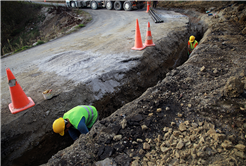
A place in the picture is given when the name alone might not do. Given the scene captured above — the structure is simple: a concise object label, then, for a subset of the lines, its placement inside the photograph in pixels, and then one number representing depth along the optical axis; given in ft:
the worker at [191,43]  19.02
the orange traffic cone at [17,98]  9.29
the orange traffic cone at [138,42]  14.68
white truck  40.22
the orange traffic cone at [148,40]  14.96
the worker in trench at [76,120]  8.48
